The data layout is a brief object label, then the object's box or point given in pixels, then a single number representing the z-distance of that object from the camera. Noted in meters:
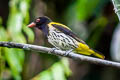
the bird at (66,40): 7.02
